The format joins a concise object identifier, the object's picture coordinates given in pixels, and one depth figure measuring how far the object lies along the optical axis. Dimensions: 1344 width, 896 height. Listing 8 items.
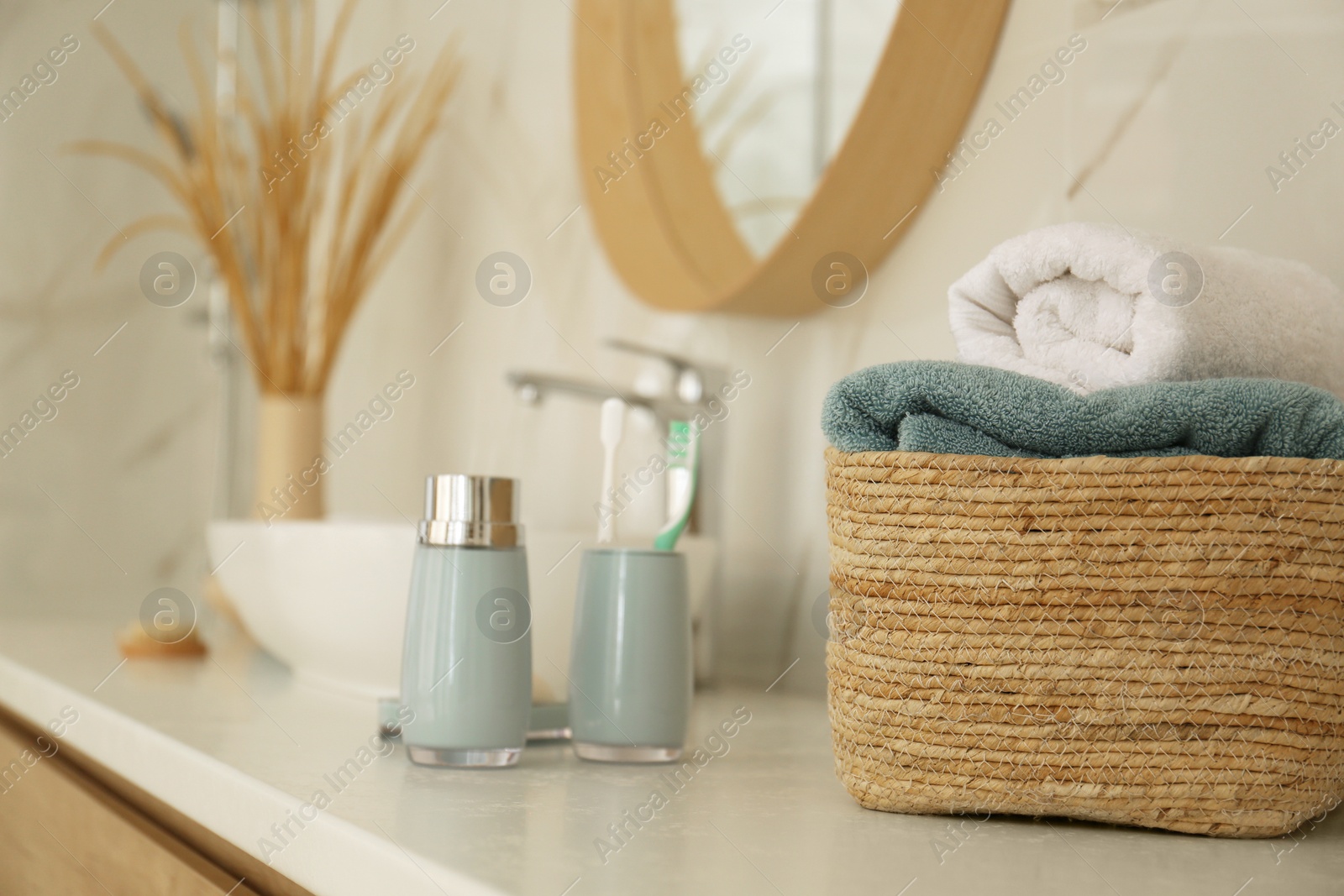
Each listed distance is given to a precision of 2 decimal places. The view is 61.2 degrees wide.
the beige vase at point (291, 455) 1.50
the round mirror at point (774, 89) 0.96
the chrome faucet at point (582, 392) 1.06
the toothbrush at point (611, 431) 0.85
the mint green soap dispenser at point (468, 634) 0.63
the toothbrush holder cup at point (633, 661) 0.67
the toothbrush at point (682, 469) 0.71
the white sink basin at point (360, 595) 0.87
